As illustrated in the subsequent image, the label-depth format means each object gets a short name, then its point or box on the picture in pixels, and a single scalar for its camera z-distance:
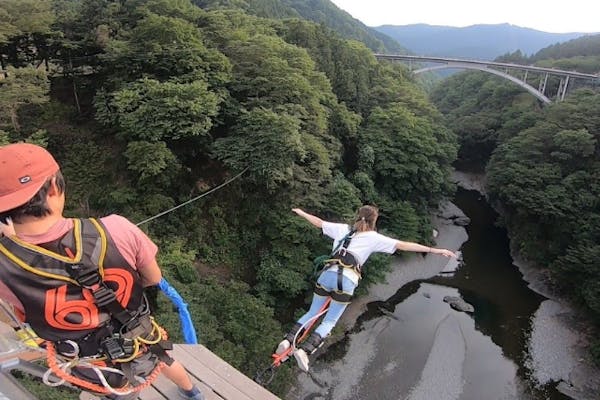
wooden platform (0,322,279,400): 3.11
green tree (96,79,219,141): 13.11
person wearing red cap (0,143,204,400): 1.75
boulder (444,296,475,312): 17.66
